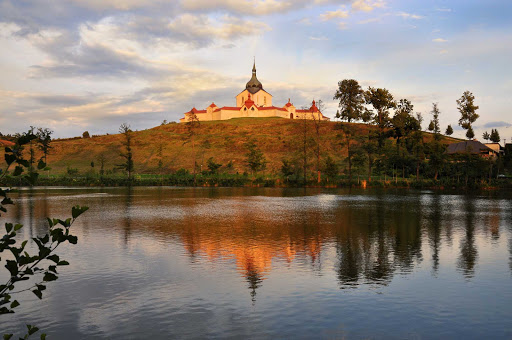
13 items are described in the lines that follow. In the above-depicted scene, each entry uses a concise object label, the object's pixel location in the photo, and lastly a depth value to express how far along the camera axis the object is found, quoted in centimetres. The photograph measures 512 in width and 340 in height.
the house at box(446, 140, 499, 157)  11305
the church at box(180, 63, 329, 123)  18712
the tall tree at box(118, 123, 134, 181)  9296
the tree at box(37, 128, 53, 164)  10935
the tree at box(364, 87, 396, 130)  10562
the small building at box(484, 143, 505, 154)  12488
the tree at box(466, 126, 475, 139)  13750
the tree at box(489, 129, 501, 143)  14412
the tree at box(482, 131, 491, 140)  14795
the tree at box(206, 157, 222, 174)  9600
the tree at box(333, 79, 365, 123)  12756
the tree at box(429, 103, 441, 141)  12450
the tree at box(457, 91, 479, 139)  13712
